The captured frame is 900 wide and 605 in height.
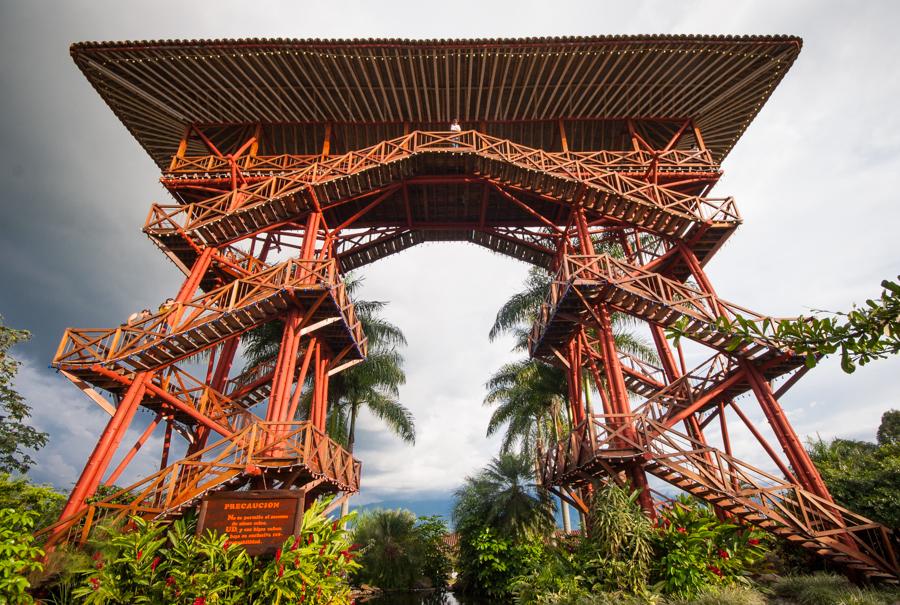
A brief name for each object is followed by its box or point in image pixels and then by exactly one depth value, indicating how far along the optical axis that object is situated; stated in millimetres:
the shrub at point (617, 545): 9875
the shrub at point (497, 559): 17312
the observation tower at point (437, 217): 11750
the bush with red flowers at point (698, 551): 9641
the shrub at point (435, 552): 21016
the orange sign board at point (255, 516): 9195
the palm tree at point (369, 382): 23297
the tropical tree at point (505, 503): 18734
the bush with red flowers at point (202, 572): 7980
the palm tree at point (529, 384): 22648
